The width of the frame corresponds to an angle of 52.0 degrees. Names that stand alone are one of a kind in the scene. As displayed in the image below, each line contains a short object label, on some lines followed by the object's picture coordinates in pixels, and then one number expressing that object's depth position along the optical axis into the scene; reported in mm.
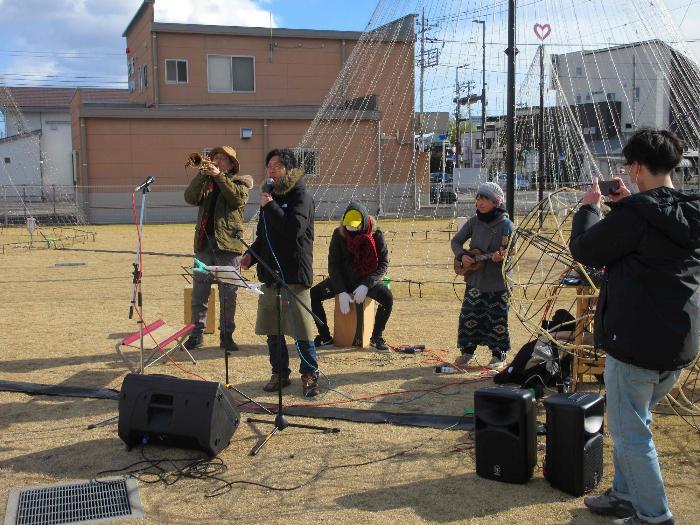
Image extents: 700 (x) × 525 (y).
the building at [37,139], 37969
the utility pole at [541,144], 21602
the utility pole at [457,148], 45900
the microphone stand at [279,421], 4550
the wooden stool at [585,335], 4914
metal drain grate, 3480
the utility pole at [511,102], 7977
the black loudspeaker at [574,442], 3578
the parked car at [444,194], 30250
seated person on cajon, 6793
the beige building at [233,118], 26594
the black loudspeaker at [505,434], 3729
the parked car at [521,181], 35312
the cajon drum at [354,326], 6961
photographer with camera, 2924
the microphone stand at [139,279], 5145
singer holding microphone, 5191
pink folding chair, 5801
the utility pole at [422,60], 9453
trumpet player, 6551
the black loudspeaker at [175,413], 4090
